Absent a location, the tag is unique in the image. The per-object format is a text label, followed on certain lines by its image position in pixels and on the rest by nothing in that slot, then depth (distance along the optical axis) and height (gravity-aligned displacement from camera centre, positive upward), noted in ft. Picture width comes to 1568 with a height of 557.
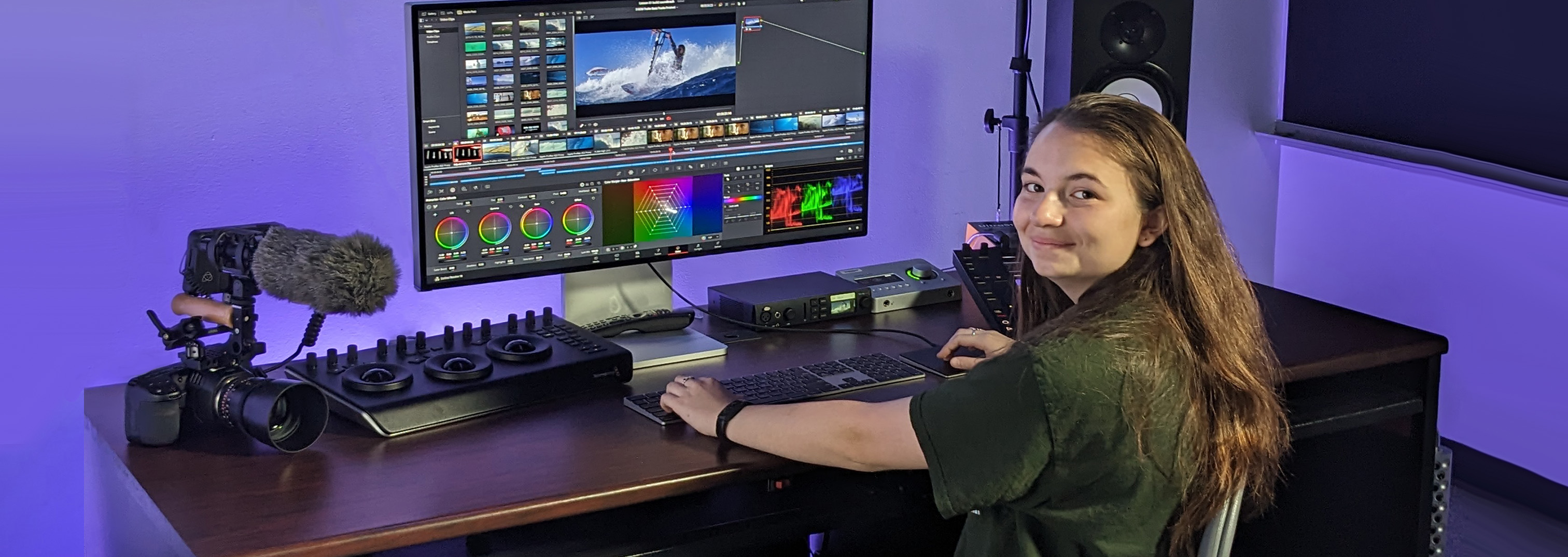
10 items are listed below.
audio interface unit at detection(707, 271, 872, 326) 7.61 -1.17
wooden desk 5.08 -1.47
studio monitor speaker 8.79 +0.12
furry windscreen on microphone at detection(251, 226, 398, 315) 5.61 -0.76
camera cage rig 5.73 -0.85
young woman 4.98 -1.06
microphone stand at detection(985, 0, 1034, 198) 9.16 -0.19
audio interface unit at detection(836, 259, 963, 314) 8.04 -1.15
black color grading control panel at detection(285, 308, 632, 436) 6.01 -1.27
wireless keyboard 6.33 -1.35
